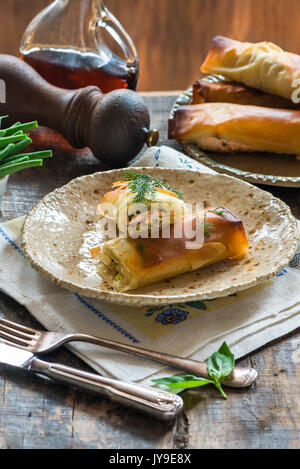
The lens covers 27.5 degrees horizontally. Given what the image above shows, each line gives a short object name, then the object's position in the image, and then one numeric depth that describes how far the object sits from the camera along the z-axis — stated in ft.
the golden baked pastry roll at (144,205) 3.76
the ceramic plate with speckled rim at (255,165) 4.99
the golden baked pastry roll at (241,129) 5.40
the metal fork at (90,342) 3.09
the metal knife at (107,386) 2.83
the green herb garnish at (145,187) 3.90
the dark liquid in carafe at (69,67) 5.83
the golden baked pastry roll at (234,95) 6.13
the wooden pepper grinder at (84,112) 5.24
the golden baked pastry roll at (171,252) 3.57
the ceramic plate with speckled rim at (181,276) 3.44
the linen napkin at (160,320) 3.24
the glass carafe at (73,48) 5.84
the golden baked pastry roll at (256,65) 5.91
